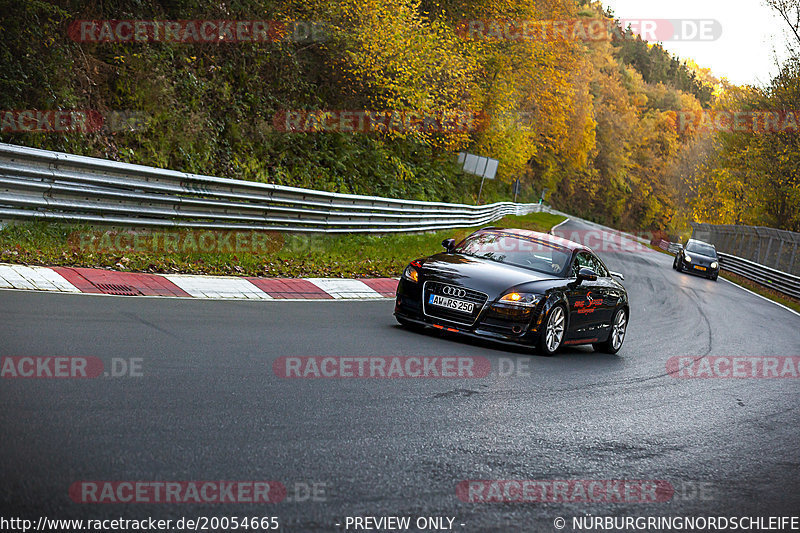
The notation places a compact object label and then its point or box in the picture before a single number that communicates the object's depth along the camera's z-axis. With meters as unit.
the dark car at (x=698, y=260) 35.25
